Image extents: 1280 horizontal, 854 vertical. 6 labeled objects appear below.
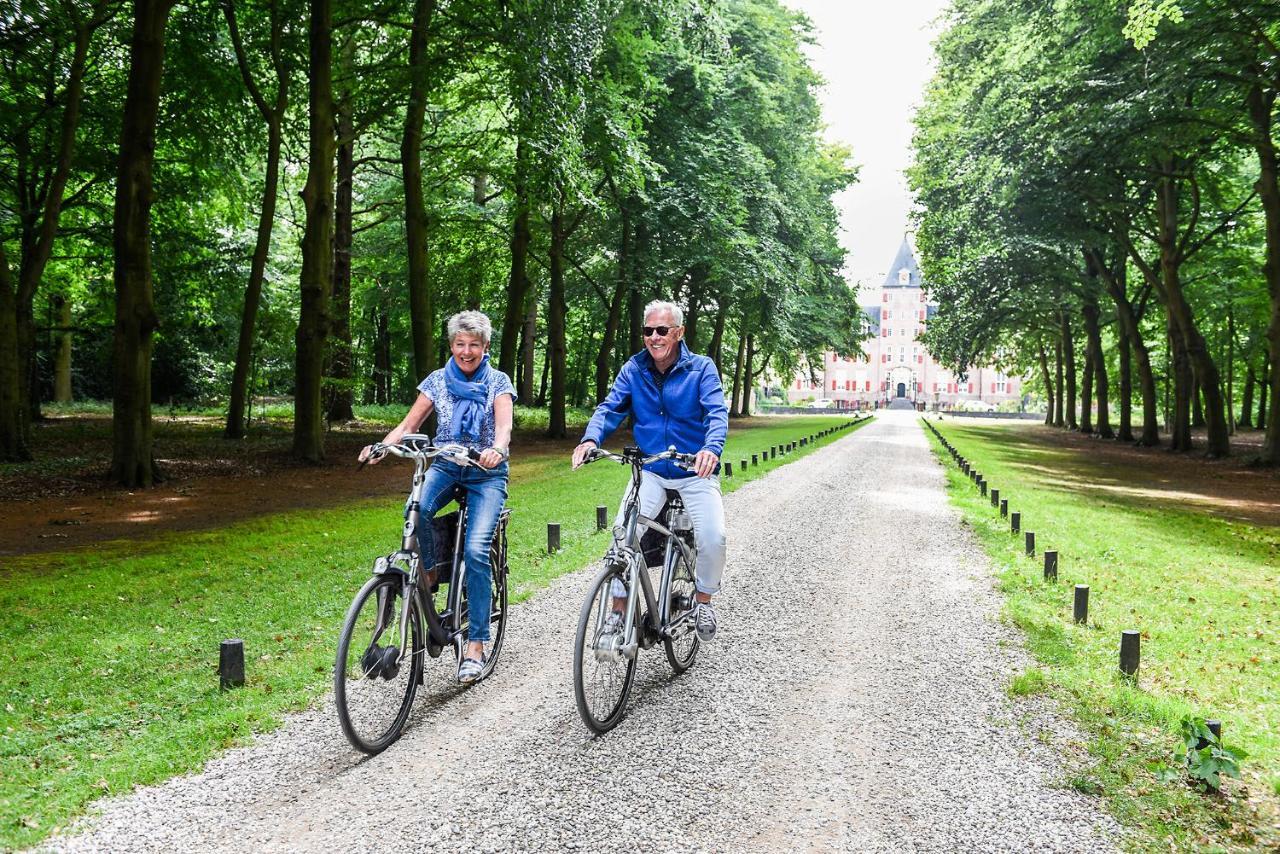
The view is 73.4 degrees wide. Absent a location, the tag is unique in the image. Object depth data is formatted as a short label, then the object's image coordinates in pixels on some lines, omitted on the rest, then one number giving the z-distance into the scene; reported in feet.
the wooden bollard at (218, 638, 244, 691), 17.02
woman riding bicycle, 16.02
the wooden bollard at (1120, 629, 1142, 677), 18.58
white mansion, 384.47
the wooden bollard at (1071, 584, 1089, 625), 23.25
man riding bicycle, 16.28
